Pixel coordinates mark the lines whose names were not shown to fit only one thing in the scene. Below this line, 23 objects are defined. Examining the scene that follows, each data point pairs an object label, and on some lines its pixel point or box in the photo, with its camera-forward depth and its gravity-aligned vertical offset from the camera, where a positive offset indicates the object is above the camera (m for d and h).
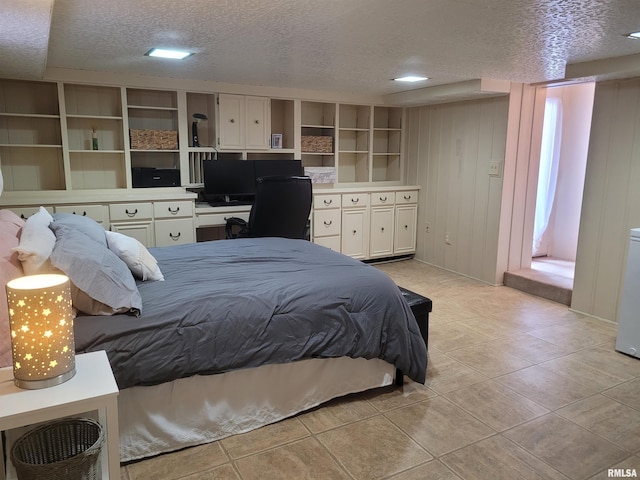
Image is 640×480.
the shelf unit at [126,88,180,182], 4.57 +0.45
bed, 1.96 -0.82
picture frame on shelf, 5.17 +0.27
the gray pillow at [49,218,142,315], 1.90 -0.49
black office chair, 3.87 -0.37
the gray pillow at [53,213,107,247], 2.40 -0.35
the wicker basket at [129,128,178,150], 4.43 +0.23
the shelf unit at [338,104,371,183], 5.81 +0.30
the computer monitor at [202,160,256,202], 4.68 -0.15
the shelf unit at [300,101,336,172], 5.57 +0.50
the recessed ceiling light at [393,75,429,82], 4.16 +0.81
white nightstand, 1.32 -0.70
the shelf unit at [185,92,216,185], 4.82 +0.36
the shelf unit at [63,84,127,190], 4.36 +0.25
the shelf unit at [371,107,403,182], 6.00 +0.29
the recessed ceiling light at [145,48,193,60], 3.20 +0.77
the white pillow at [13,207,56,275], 1.81 -0.35
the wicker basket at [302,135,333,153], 5.34 +0.25
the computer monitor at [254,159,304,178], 4.93 -0.02
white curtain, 5.31 +0.02
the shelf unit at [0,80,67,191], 4.12 +0.22
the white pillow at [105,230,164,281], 2.46 -0.50
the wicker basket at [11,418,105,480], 1.40 -0.94
